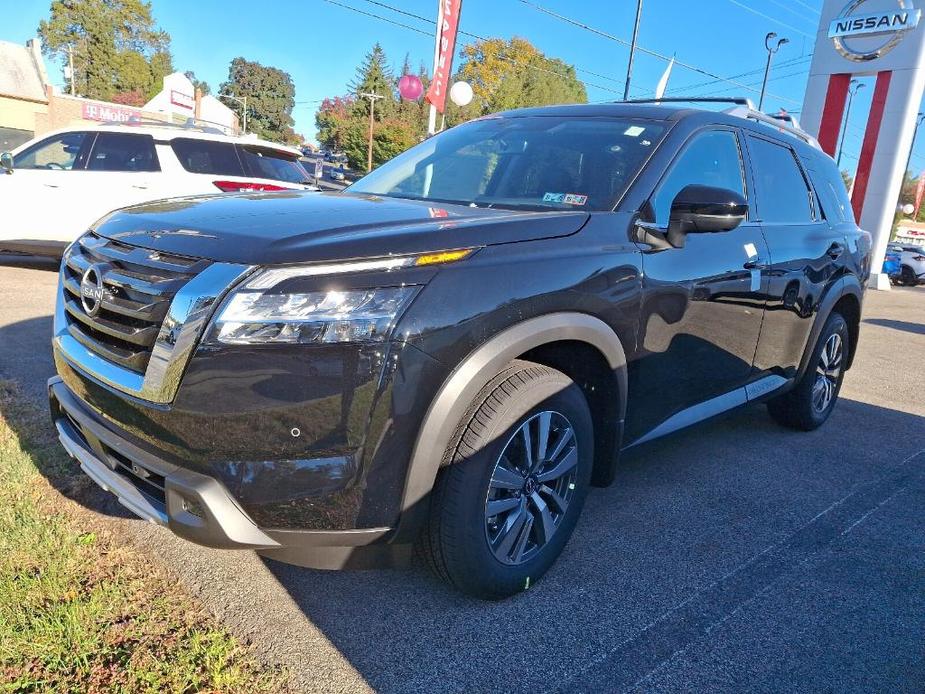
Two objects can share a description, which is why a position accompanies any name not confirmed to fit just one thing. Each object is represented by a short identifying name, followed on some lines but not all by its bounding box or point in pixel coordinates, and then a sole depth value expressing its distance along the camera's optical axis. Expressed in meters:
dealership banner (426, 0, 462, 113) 13.45
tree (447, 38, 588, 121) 54.38
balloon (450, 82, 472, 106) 13.48
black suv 1.93
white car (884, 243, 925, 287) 23.88
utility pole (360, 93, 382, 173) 41.95
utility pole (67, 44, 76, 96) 55.50
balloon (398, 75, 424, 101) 14.94
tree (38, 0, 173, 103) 62.50
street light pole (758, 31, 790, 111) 30.78
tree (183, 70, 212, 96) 103.19
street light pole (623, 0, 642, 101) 23.72
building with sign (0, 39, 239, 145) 32.94
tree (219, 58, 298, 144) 108.12
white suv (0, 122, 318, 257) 7.87
